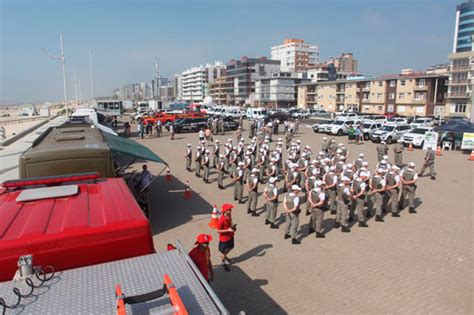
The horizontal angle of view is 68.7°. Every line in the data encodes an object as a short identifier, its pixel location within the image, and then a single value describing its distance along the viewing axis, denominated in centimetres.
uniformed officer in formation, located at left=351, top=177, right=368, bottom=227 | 1041
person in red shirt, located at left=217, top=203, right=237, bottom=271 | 732
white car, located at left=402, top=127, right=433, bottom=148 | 2505
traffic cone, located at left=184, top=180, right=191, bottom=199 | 1318
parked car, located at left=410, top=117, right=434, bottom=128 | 3559
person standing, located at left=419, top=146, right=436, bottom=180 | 1595
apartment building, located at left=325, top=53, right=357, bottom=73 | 13770
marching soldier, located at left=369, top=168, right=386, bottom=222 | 1095
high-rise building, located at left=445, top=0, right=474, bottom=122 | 5428
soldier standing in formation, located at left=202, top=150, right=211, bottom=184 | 1544
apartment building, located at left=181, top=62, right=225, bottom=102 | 15662
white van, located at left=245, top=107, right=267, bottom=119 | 4486
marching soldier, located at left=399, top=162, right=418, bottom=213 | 1161
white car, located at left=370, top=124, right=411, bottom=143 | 2684
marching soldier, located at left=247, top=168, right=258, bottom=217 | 1111
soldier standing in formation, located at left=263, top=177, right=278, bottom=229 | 995
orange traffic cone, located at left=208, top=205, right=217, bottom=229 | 734
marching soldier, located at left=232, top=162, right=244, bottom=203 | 1243
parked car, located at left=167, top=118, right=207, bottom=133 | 3416
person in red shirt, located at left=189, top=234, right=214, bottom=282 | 517
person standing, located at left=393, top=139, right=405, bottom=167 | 1775
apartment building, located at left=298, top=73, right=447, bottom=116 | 5941
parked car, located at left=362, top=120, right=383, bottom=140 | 2875
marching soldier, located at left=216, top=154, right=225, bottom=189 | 1450
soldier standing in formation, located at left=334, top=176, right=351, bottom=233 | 998
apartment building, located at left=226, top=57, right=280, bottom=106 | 11275
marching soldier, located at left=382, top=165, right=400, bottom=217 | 1128
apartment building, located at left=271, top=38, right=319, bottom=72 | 13825
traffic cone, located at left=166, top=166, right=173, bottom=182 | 1605
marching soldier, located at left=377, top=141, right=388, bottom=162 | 1714
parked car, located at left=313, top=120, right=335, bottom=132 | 3339
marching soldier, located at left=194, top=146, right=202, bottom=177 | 1660
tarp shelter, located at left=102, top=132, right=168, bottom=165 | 972
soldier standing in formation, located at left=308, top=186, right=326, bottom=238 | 936
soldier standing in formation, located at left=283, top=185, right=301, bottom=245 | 897
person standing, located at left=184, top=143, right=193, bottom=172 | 1773
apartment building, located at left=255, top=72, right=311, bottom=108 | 9050
